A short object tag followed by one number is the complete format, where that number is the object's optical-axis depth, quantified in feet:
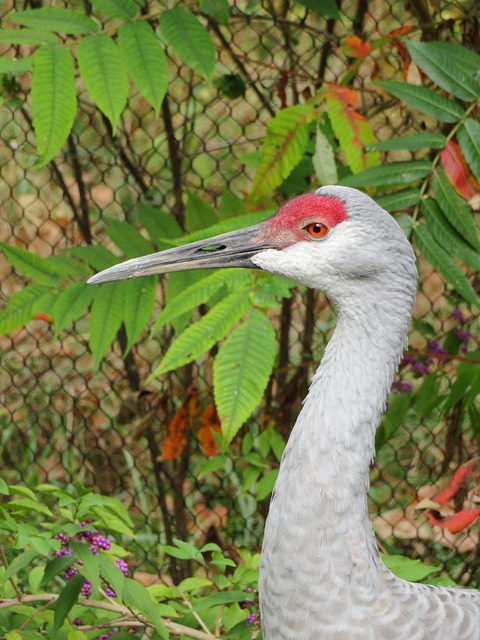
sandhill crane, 12.77
